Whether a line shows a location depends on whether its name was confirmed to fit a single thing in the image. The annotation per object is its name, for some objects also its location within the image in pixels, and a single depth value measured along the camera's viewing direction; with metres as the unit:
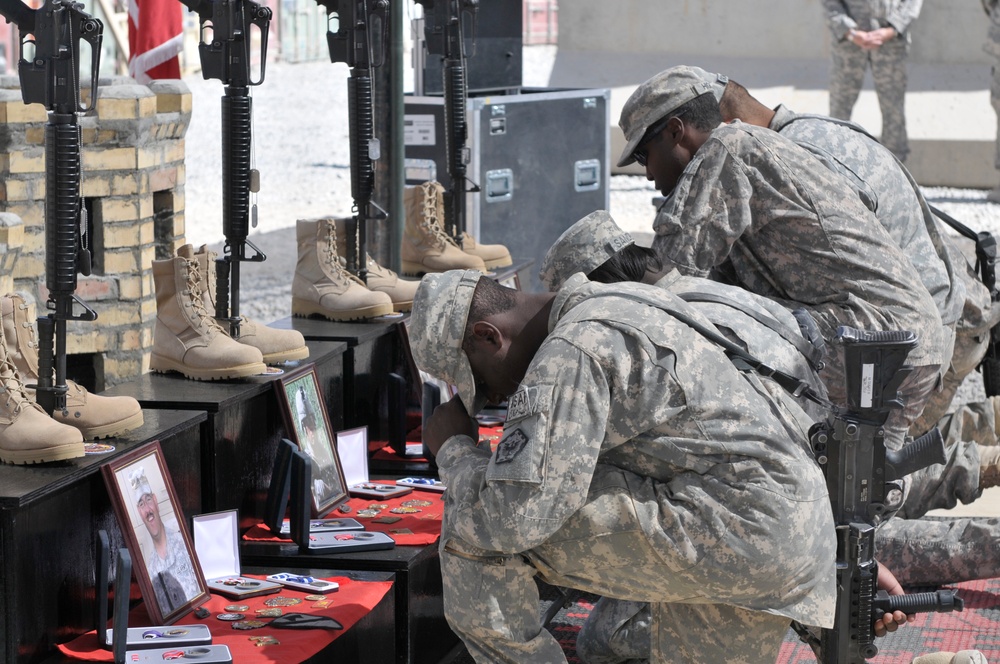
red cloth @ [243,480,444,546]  6.24
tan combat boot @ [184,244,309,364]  6.74
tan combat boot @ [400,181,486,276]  8.96
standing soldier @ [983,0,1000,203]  20.63
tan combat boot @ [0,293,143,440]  5.34
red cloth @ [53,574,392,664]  5.01
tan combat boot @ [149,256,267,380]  6.34
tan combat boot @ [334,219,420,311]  8.16
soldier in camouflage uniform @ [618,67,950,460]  6.66
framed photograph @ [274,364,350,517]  6.59
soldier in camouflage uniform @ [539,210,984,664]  5.15
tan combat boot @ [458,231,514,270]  9.52
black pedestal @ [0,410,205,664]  4.68
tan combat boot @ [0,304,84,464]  4.97
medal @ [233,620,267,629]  5.31
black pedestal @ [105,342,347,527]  6.01
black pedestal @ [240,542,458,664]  5.86
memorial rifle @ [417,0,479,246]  9.64
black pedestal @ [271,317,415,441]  7.57
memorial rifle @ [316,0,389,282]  8.09
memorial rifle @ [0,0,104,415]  5.27
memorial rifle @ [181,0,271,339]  6.64
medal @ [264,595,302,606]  5.56
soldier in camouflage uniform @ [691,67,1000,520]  7.24
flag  10.50
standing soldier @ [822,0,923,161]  21.72
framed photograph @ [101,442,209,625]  5.15
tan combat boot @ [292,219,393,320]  7.81
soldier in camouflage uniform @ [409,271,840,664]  4.44
